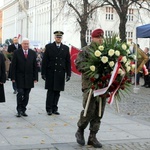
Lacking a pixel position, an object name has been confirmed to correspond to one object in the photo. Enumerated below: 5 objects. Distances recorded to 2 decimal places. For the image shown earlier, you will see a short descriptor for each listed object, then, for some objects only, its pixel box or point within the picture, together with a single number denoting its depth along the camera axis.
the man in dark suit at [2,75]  10.02
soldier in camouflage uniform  7.32
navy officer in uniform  10.73
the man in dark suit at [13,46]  15.51
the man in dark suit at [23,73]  10.44
